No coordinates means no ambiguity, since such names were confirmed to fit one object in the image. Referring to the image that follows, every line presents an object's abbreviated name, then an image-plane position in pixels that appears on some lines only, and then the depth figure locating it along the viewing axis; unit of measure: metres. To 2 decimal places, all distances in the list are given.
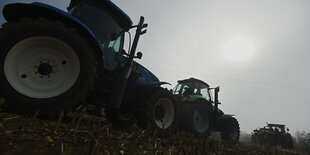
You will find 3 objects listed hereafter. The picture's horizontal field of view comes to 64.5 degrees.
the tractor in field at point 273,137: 18.94
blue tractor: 3.17
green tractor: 8.68
